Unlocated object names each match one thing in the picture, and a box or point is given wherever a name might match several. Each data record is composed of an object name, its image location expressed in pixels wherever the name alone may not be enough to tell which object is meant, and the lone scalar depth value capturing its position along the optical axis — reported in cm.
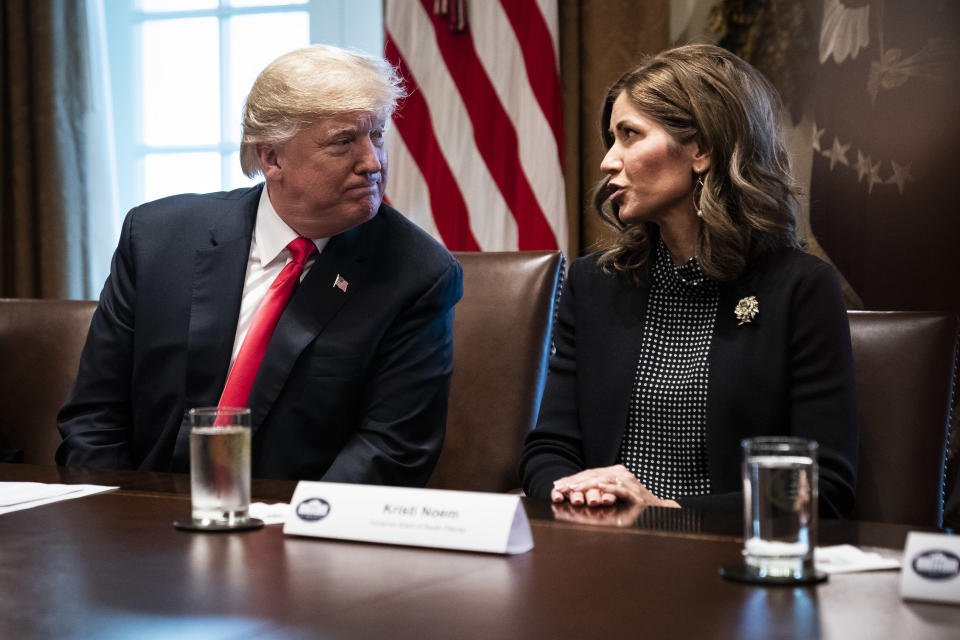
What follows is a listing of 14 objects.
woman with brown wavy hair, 336
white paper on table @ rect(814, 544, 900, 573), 247
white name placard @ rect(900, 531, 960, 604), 233
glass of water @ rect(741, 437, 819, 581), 240
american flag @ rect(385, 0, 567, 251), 575
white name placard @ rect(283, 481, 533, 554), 256
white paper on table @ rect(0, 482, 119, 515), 289
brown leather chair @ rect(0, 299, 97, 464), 444
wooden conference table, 229
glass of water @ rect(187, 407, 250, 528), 268
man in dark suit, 367
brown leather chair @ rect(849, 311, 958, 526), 334
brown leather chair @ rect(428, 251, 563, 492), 383
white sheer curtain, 685
